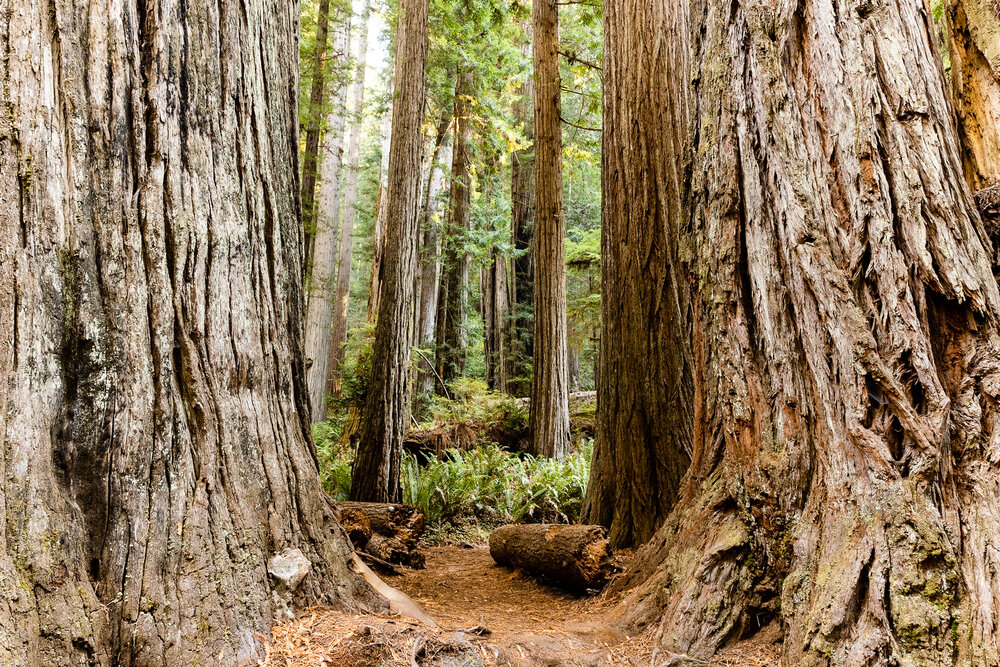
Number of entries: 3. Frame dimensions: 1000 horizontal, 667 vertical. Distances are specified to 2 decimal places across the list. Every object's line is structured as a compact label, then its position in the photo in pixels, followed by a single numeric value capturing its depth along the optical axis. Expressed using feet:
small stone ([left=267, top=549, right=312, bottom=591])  8.28
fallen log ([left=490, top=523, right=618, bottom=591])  13.82
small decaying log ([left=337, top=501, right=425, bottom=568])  17.26
